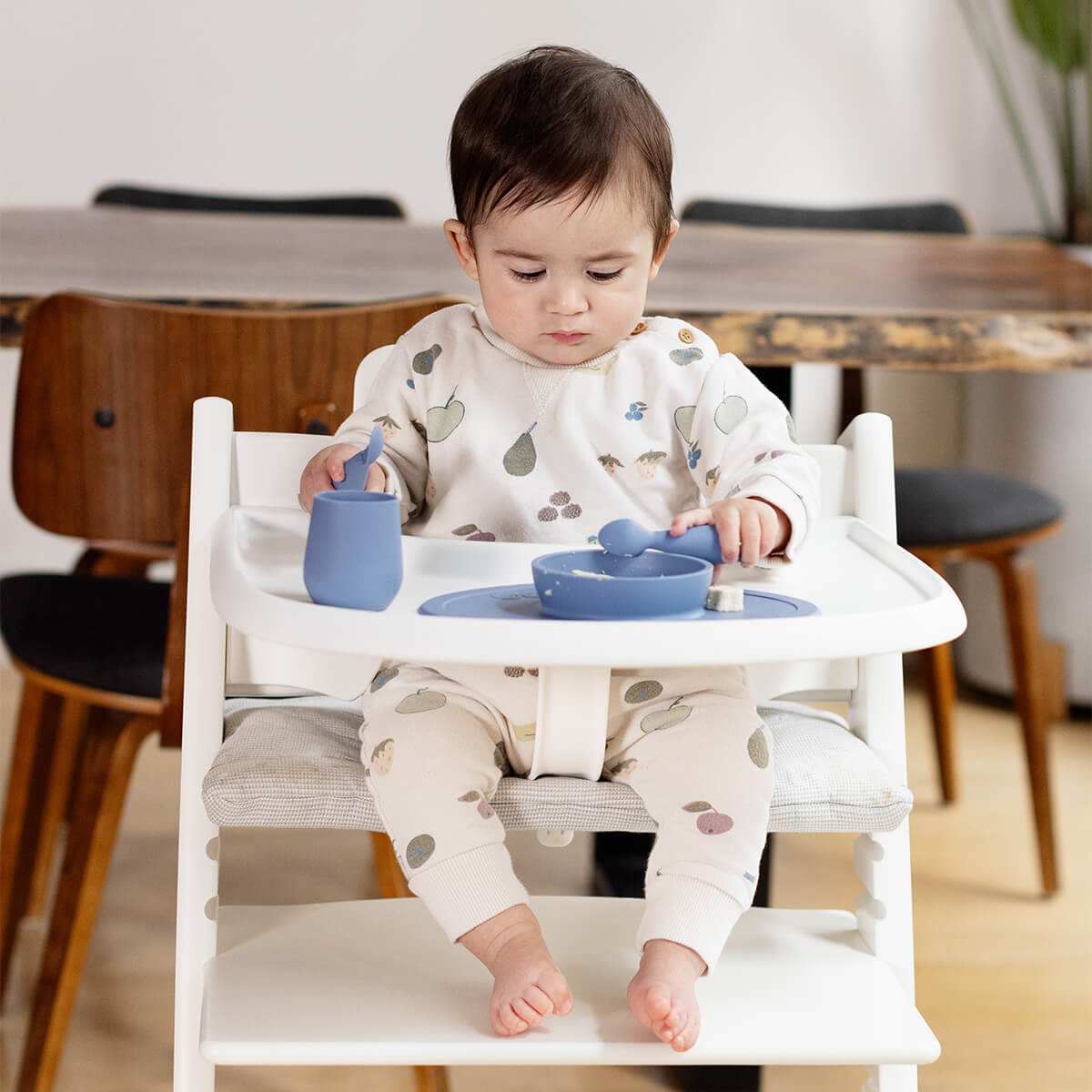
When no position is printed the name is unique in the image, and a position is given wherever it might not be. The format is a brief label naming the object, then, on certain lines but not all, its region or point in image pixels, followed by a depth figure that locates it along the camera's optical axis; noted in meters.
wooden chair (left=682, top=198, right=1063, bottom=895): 3.26
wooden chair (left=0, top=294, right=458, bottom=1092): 2.31
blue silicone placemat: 1.98
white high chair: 2.04
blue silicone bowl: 1.96
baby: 2.04
